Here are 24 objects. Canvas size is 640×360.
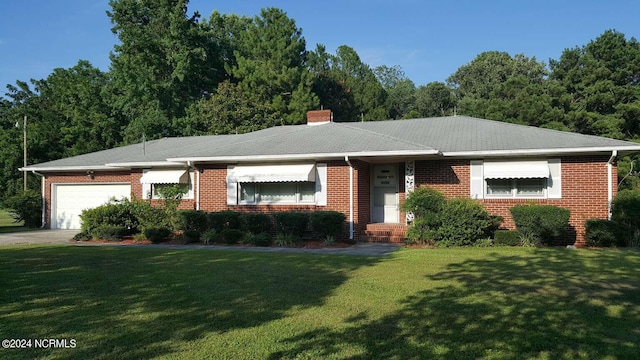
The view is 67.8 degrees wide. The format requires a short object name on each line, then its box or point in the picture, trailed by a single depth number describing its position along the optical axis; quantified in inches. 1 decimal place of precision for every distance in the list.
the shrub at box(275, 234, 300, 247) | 553.0
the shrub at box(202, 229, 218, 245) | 582.2
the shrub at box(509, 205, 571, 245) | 504.1
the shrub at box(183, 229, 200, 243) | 589.6
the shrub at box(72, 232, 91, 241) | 628.7
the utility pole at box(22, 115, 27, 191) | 1107.2
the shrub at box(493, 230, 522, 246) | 523.8
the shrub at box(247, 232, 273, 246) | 550.8
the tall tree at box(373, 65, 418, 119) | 2021.3
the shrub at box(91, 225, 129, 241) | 617.6
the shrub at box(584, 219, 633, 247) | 493.0
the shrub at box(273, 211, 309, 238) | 568.4
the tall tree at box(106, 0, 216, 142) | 1378.0
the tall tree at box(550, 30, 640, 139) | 1156.5
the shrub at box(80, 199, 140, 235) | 637.9
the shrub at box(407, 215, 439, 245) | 530.9
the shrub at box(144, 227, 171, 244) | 593.5
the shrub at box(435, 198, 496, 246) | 520.1
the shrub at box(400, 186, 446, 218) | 536.1
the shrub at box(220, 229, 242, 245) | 569.6
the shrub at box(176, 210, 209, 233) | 607.8
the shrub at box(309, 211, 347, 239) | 555.5
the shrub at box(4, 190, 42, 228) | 863.7
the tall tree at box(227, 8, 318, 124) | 1481.3
